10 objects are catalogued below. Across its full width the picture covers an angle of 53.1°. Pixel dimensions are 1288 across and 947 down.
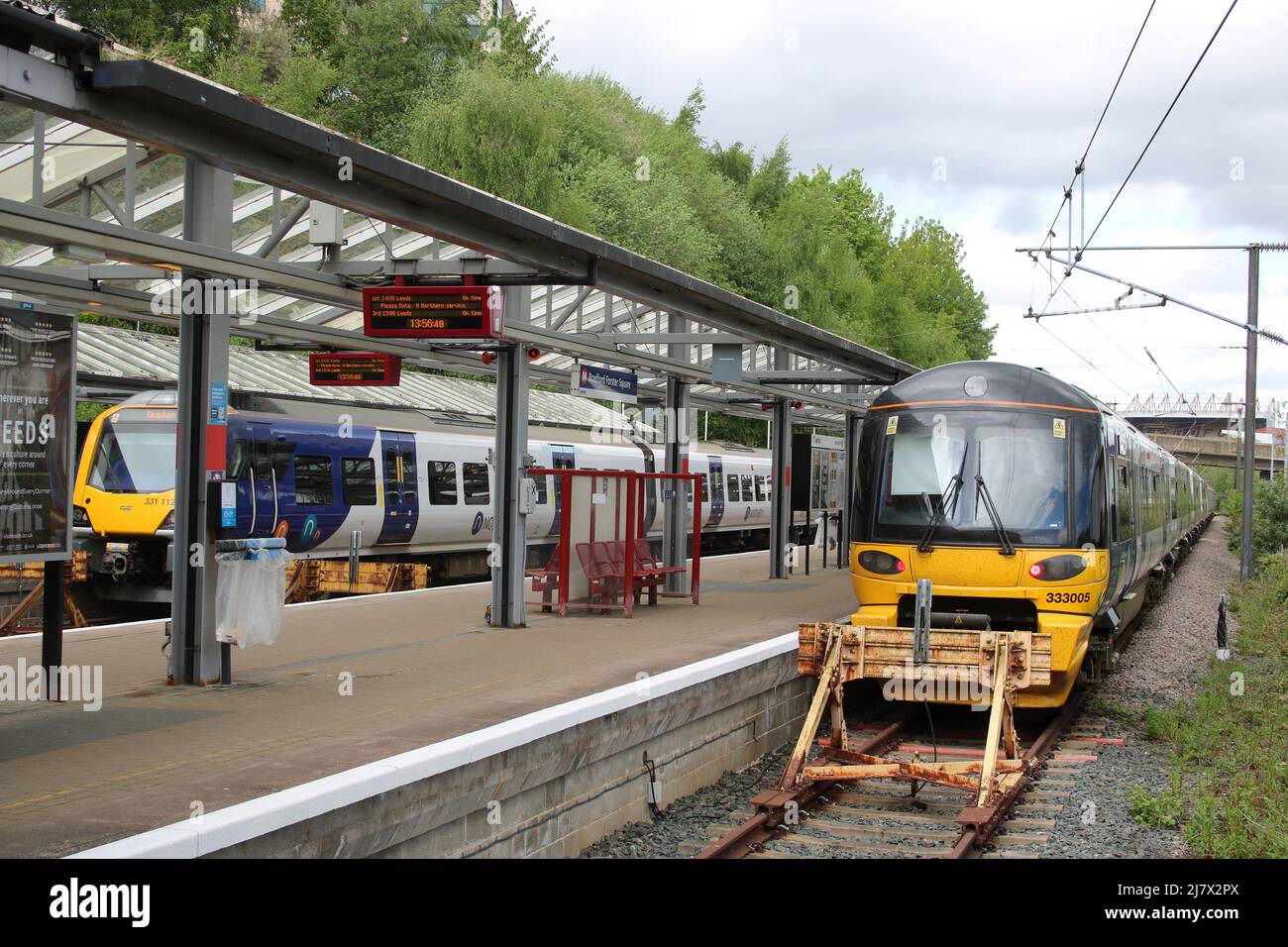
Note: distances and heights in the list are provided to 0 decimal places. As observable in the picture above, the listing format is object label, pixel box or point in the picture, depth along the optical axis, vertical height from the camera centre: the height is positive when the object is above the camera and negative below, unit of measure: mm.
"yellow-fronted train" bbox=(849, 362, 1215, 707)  11273 -85
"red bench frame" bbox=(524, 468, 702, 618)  14969 -892
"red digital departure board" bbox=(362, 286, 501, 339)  10688 +1500
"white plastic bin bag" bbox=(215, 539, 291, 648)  9430 -767
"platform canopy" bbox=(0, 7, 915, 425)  6215 +1915
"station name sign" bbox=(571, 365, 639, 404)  14938 +1318
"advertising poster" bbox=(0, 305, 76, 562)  7642 +340
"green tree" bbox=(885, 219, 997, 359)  69875 +12278
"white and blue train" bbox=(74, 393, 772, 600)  17422 +61
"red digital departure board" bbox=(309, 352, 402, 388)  13164 +1264
